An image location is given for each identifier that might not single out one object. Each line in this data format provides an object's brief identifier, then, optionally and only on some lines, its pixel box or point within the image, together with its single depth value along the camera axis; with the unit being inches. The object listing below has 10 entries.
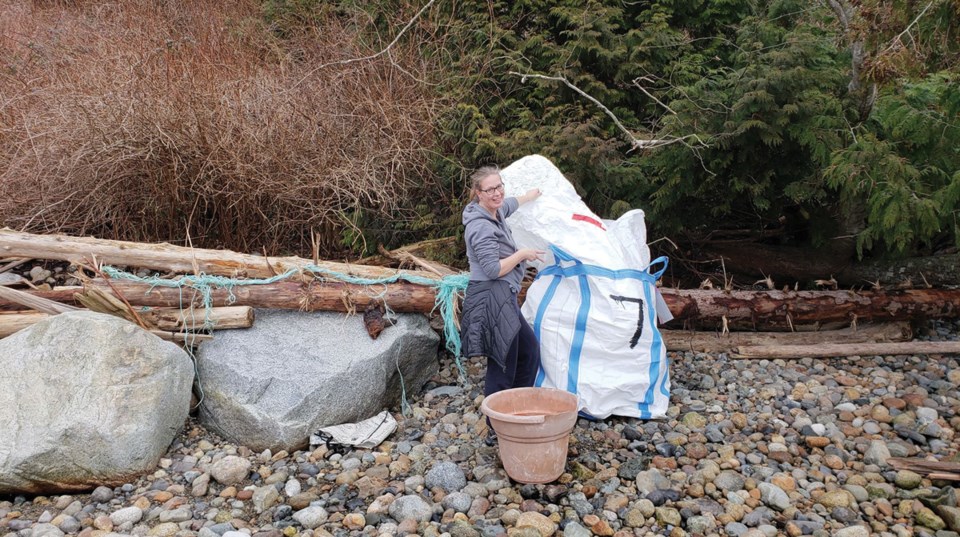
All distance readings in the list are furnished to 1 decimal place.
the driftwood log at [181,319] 178.1
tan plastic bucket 137.9
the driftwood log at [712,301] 184.1
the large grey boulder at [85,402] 143.4
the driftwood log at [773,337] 214.5
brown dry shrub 226.5
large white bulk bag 166.9
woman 150.7
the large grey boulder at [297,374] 164.1
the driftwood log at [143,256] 195.6
